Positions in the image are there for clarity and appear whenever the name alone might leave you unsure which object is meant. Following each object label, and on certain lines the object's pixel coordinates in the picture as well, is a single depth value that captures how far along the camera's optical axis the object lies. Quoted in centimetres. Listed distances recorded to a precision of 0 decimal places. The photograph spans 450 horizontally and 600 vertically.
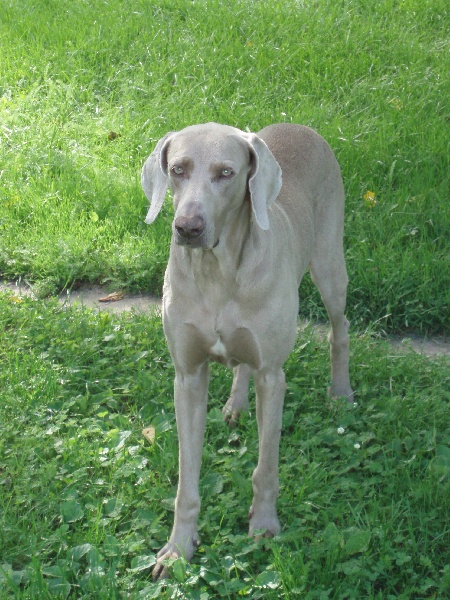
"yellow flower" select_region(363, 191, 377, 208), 512
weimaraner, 282
